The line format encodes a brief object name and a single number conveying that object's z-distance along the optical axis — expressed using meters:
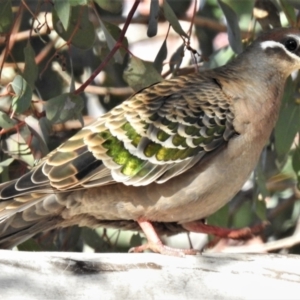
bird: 5.34
